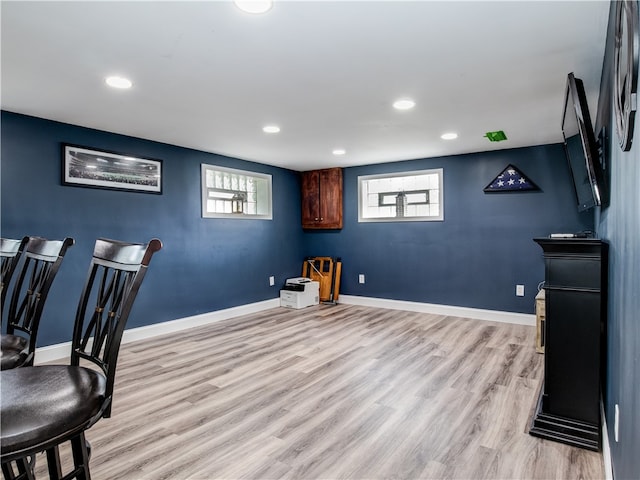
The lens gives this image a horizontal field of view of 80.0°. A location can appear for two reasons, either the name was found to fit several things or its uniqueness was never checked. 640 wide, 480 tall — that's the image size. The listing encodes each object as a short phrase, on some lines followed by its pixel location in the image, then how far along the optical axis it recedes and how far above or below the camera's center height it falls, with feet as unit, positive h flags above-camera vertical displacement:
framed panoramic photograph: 11.79 +2.17
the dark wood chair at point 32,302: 4.93 -0.94
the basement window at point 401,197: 17.70 +1.82
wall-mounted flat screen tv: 6.74 +1.82
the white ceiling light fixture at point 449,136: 13.26 +3.47
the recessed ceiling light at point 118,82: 8.38 +3.45
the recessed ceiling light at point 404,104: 9.87 +3.47
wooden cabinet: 19.88 +1.91
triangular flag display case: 15.16 +2.07
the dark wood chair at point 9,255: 5.88 -0.30
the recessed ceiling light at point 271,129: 12.13 +3.45
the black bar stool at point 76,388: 3.09 -1.47
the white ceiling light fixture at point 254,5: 5.60 +3.42
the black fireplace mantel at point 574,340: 6.65 -1.92
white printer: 18.69 -2.92
